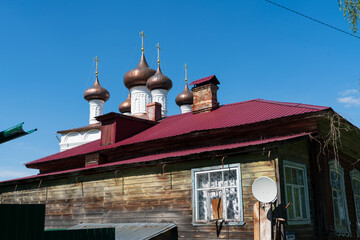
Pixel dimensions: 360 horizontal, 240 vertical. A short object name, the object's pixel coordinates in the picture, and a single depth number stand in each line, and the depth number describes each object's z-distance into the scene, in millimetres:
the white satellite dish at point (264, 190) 9984
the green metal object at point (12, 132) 11156
